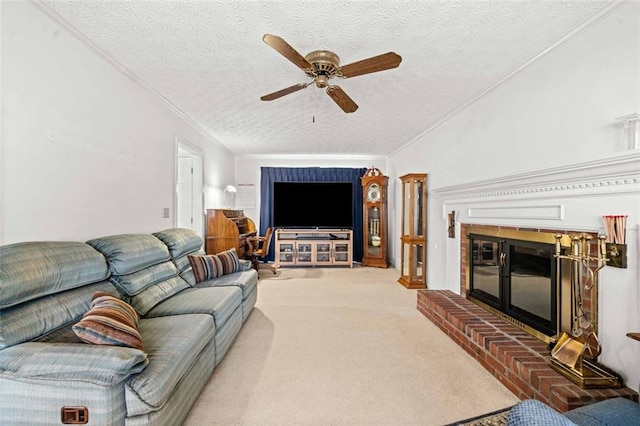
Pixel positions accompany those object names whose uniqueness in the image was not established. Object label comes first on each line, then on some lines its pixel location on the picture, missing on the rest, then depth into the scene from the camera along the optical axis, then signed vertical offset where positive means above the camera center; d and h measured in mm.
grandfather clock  6238 +12
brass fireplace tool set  1666 -700
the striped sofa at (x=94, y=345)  1237 -670
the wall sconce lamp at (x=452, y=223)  3604 -58
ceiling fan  1802 +1030
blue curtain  6543 +845
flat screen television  6453 +271
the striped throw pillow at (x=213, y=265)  3188 -562
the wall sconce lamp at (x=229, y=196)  5785 +413
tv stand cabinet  6129 -696
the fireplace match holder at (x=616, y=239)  1648 -111
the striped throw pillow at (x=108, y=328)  1399 -561
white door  4582 +311
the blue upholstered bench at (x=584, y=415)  783 -765
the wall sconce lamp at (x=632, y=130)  1575 +498
